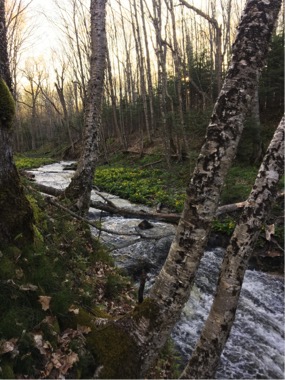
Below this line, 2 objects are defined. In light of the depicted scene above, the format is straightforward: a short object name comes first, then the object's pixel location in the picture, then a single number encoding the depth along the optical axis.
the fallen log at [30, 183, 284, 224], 3.33
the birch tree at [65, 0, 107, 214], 5.71
